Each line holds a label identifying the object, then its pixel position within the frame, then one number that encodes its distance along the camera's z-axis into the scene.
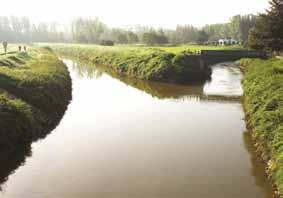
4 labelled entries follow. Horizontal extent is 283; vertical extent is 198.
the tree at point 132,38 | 118.00
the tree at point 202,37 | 117.19
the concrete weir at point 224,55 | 61.22
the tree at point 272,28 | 45.06
